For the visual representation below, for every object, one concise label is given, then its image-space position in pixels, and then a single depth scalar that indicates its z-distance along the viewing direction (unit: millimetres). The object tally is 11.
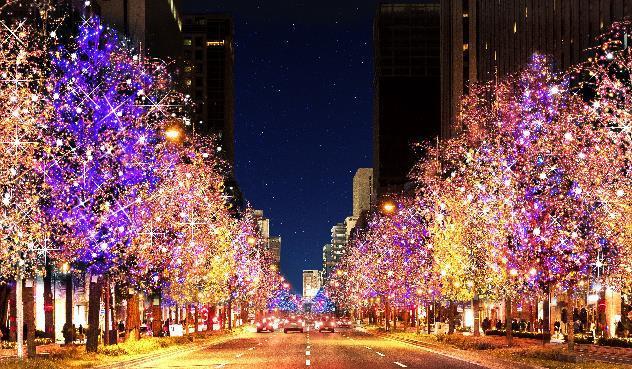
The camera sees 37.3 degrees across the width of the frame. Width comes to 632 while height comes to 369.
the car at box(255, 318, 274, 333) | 94250
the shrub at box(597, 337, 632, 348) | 44344
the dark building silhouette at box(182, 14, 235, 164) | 188000
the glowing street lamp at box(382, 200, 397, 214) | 71250
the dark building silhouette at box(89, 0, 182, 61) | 90625
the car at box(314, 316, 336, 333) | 88150
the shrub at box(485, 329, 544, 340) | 58725
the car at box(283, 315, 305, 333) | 87438
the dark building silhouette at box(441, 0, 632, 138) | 64625
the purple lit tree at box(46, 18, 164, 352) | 35406
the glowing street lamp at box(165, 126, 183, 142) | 37562
